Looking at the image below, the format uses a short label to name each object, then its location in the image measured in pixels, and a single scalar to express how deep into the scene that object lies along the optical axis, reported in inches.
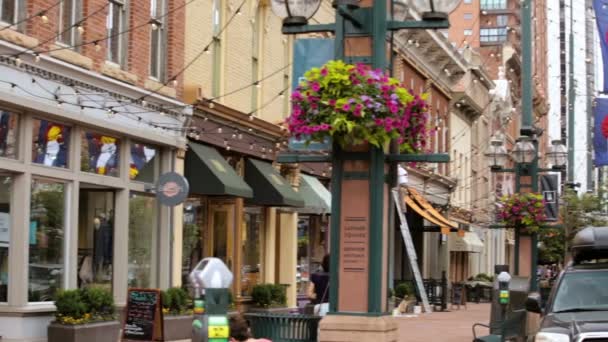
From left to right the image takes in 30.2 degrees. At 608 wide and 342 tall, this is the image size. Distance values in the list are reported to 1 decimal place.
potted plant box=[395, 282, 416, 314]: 1409.9
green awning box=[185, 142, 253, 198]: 880.9
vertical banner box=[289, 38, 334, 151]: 524.4
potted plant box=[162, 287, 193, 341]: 788.6
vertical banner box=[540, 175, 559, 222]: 1123.8
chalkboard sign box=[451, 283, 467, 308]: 1654.8
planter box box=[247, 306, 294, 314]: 997.2
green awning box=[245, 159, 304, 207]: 1016.9
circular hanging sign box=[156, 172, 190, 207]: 769.6
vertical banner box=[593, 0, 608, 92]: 978.1
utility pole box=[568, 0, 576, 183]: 2033.7
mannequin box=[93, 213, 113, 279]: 777.6
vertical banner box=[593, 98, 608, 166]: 1063.6
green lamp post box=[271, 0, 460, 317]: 468.8
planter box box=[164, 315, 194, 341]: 783.5
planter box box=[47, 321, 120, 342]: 666.2
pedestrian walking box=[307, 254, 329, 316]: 685.3
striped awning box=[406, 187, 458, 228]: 1513.3
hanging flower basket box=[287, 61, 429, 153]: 447.5
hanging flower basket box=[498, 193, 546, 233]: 1094.4
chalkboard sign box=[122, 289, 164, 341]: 637.3
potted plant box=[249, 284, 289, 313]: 1012.5
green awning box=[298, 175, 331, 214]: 1147.9
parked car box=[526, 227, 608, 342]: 430.0
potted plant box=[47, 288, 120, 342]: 668.1
